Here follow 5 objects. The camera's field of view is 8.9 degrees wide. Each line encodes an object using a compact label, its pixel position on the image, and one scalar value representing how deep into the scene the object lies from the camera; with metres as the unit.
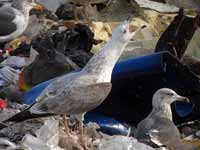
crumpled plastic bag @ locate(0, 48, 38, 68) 13.41
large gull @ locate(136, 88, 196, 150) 9.93
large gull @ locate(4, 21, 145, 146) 9.38
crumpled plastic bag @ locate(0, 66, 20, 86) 12.83
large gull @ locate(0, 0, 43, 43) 15.14
